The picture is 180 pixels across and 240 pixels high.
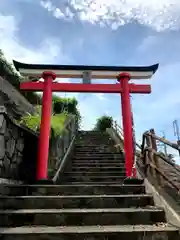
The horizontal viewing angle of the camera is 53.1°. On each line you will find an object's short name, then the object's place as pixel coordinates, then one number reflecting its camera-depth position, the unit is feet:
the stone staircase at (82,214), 7.13
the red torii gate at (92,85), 16.33
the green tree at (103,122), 44.68
